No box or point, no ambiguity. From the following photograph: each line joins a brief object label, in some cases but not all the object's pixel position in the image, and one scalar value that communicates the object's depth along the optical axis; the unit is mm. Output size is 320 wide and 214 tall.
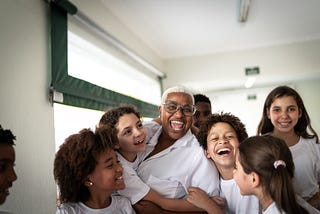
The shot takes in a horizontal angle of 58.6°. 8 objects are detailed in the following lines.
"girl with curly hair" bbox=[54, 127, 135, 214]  1365
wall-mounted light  5020
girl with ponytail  1341
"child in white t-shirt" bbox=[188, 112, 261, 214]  1614
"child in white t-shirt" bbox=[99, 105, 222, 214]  1592
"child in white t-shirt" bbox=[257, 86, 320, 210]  1972
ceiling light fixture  3234
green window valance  2336
